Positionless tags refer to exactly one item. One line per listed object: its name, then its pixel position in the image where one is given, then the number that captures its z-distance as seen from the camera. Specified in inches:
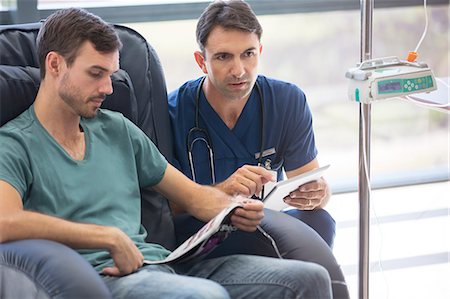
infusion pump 118.6
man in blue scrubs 131.1
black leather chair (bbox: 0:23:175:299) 93.8
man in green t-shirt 103.2
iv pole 121.2
